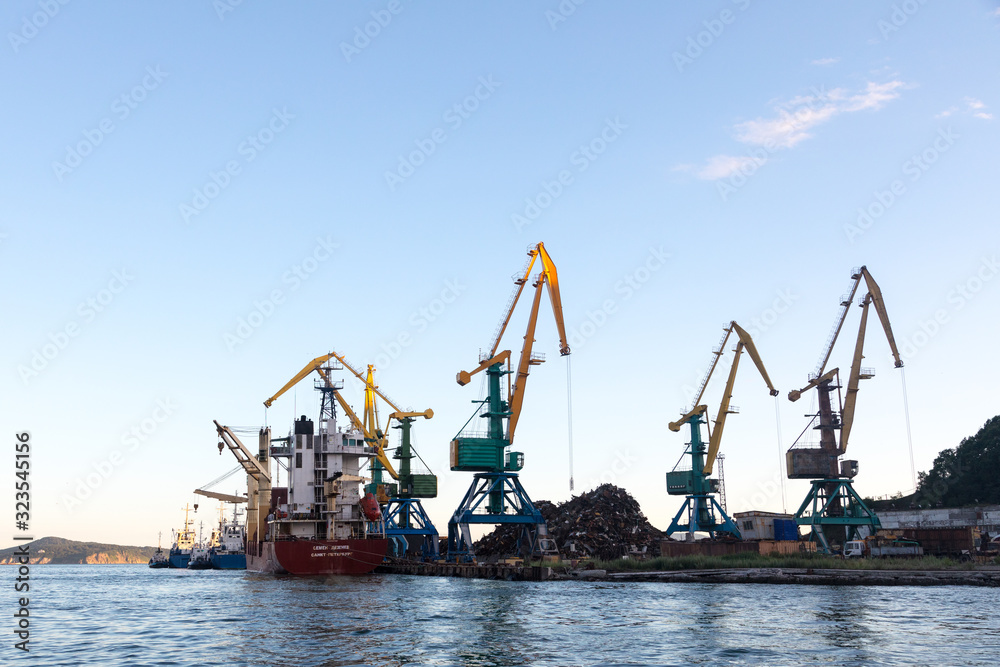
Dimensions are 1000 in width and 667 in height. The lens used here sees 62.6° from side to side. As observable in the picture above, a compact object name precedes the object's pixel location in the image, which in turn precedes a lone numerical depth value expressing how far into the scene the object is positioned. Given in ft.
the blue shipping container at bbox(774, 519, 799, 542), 299.58
